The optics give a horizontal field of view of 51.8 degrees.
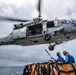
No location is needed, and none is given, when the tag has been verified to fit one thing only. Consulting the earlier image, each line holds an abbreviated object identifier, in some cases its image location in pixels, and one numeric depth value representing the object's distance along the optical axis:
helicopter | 6.07
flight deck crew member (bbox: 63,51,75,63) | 3.54
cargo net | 2.94
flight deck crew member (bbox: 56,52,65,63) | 3.94
